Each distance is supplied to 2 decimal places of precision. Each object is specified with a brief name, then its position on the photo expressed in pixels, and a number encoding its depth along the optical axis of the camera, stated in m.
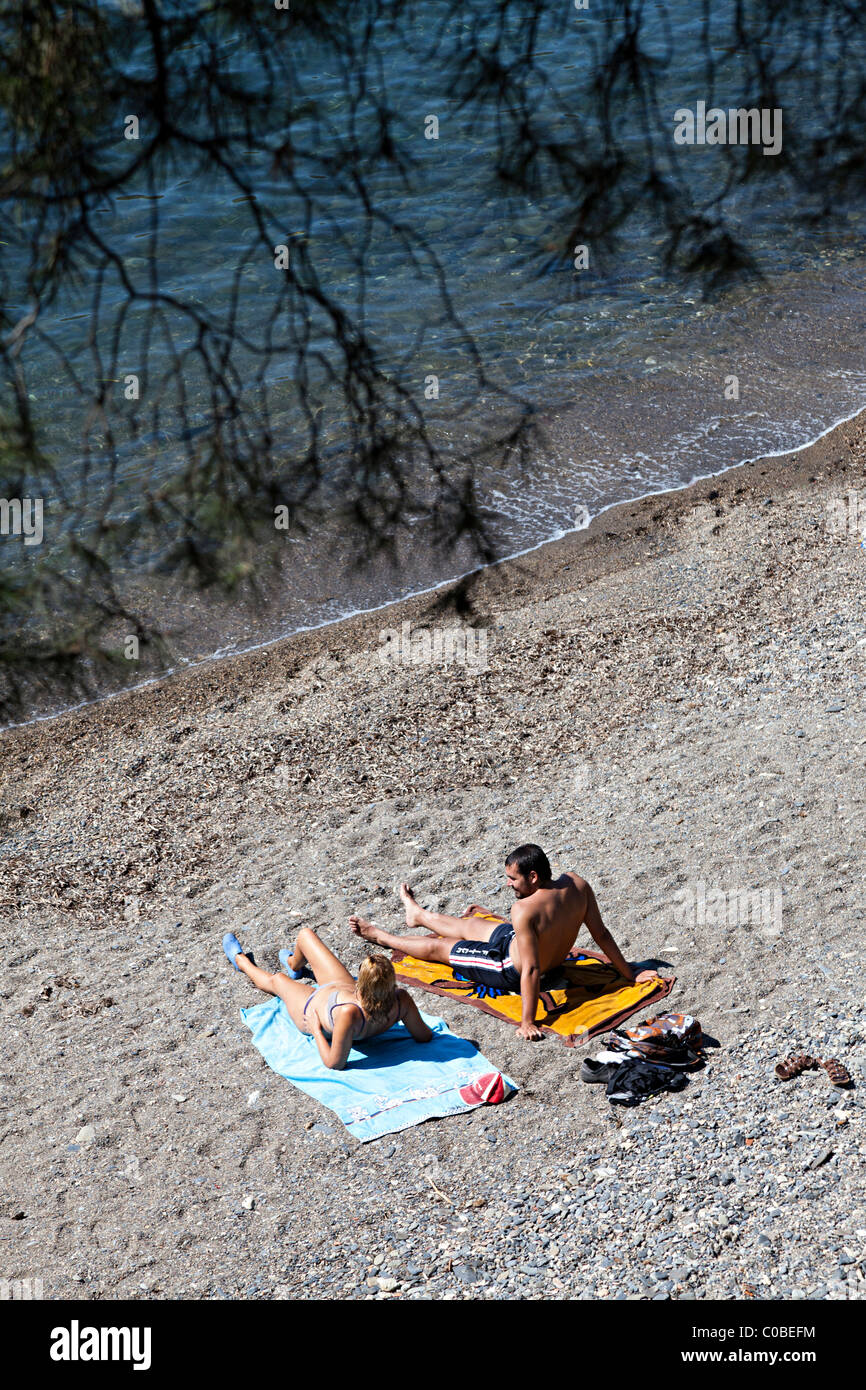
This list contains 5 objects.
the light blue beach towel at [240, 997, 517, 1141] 10.09
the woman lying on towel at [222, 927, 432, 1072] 10.92
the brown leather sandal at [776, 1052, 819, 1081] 9.22
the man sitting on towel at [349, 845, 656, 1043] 11.14
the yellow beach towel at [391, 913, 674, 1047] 10.85
